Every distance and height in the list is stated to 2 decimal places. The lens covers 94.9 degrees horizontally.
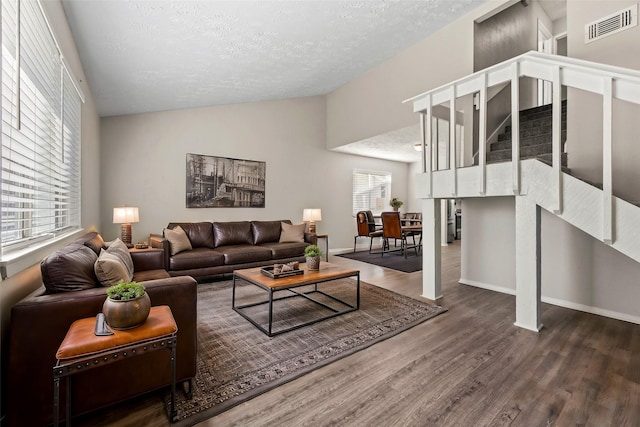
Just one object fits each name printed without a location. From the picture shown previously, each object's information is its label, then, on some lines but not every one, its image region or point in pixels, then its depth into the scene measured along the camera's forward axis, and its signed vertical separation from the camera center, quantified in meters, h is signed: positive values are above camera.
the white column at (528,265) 2.60 -0.46
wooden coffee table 2.56 -0.63
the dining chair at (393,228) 5.98 -0.28
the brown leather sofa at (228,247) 4.01 -0.53
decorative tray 2.77 -0.57
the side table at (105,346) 1.21 -0.58
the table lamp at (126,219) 3.99 -0.07
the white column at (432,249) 3.38 -0.39
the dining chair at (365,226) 6.59 -0.26
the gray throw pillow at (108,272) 1.81 -0.36
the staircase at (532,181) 2.13 +0.32
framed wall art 4.98 +0.58
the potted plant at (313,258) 3.10 -0.46
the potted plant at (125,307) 1.37 -0.44
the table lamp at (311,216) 5.82 -0.03
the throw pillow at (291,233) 5.27 -0.34
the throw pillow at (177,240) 4.11 -0.37
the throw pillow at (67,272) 1.56 -0.32
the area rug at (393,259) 5.15 -0.89
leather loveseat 1.35 -0.70
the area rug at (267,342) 1.72 -1.02
